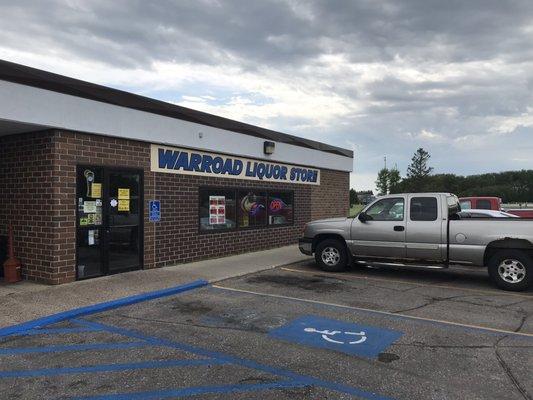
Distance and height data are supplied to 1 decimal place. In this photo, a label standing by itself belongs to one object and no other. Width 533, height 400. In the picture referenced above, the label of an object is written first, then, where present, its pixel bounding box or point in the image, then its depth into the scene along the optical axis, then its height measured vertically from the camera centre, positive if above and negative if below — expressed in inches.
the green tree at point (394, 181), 3196.4 +157.4
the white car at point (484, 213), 542.0 -8.1
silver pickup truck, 362.0 -27.4
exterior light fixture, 583.5 +68.1
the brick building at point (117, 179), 350.9 +21.6
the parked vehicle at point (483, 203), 767.0 +4.1
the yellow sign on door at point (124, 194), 405.5 +8.2
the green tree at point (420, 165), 3277.8 +270.0
